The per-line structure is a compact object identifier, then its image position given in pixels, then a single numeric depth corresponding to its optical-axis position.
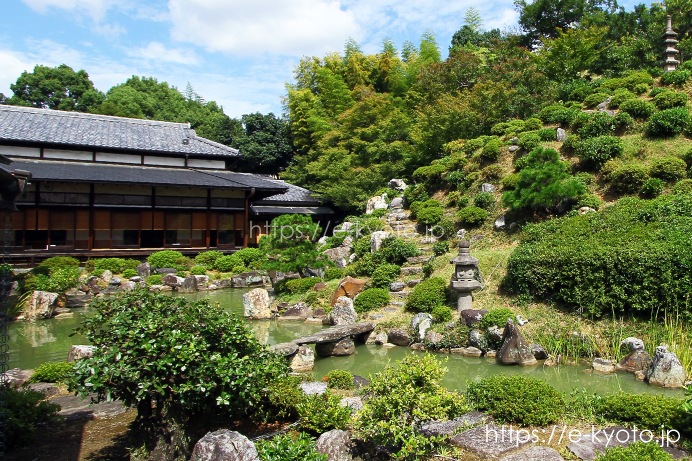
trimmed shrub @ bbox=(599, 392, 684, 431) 4.67
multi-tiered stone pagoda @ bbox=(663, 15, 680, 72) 22.23
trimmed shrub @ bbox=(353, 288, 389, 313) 12.05
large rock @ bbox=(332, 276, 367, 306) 13.06
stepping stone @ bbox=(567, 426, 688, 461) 4.29
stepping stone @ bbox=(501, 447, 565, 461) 4.23
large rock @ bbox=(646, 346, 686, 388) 6.91
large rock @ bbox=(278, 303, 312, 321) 12.95
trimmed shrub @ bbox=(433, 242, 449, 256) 14.52
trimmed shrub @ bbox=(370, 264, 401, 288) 13.21
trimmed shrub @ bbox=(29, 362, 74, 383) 6.89
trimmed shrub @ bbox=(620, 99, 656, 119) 17.22
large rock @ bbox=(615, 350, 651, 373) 7.68
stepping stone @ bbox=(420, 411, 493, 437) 4.88
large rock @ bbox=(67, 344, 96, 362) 7.45
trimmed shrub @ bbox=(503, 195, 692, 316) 8.57
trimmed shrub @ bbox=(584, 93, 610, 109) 20.12
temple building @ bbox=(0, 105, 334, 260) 19.86
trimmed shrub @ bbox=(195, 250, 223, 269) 19.98
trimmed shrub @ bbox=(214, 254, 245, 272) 19.66
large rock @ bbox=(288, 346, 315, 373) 8.60
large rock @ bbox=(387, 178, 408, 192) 22.67
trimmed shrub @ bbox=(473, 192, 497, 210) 16.55
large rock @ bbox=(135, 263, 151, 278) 18.45
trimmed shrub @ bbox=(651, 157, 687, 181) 13.36
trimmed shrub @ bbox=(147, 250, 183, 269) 18.97
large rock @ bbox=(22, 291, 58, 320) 13.05
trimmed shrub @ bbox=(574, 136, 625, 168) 15.41
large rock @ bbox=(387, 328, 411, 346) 10.15
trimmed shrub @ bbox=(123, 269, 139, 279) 17.94
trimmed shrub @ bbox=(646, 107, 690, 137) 15.58
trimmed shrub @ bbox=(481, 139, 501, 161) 18.59
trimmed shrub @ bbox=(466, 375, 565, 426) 5.02
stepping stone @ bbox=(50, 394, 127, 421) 5.32
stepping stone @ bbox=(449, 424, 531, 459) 4.42
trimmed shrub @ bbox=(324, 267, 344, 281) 15.63
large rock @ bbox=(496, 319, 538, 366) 8.51
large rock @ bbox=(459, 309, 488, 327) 9.80
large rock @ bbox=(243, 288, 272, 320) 13.12
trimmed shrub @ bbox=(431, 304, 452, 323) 10.45
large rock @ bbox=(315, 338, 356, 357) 9.60
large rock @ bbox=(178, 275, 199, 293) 17.27
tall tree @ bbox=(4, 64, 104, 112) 43.56
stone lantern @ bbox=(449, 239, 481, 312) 10.55
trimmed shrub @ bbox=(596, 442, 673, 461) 3.75
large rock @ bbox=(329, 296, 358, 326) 11.41
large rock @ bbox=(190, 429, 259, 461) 3.75
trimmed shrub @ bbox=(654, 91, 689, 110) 17.50
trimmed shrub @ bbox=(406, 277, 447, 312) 11.12
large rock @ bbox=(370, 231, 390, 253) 16.05
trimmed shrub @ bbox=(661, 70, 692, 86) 19.83
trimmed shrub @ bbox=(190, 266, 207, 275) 18.78
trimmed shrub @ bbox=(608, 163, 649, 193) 13.75
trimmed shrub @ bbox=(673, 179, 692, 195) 12.46
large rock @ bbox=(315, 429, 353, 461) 4.25
